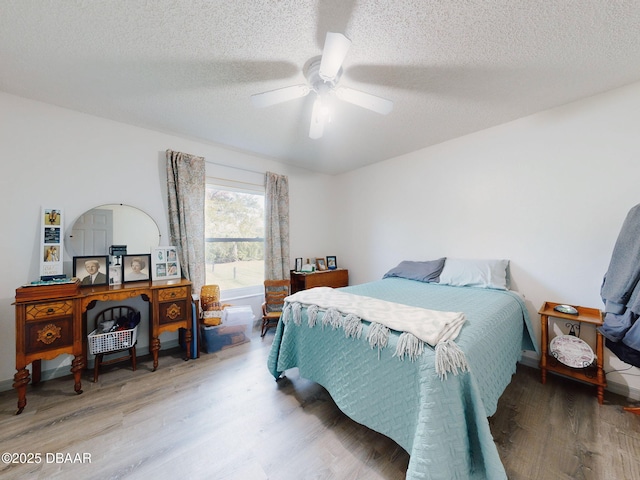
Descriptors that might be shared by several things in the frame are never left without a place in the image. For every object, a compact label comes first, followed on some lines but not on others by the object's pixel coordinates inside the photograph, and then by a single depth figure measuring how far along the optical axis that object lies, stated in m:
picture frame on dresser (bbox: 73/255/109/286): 2.24
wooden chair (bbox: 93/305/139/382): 2.11
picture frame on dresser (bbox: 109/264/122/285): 2.33
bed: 1.07
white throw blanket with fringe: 1.15
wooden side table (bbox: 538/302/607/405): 1.79
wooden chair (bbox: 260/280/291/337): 3.25
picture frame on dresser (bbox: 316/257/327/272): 4.00
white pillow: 2.38
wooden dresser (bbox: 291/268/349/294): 3.56
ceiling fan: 1.61
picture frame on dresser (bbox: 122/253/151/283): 2.41
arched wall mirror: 2.28
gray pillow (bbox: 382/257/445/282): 2.80
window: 3.19
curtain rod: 3.07
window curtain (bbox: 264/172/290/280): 3.51
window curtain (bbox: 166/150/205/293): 2.73
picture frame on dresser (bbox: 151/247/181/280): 2.56
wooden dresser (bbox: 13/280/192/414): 1.73
